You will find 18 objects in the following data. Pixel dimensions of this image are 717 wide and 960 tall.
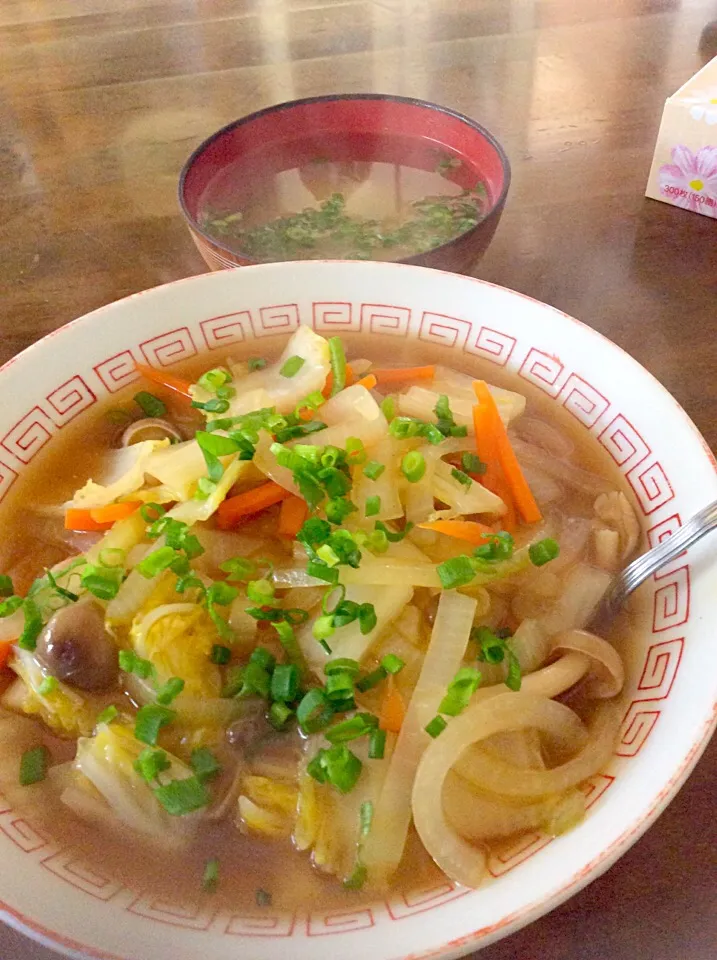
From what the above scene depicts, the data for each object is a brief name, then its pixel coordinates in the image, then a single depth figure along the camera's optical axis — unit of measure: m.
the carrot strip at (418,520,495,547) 0.22
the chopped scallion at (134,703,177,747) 0.20
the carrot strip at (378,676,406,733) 0.20
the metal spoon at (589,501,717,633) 0.20
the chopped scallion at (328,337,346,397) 0.26
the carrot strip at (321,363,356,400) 0.26
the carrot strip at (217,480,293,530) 0.23
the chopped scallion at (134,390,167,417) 0.27
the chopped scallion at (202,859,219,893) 0.20
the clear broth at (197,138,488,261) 0.31
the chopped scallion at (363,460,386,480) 0.22
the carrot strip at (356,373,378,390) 0.26
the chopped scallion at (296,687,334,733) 0.20
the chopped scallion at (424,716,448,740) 0.19
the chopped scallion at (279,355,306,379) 0.26
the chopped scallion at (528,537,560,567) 0.22
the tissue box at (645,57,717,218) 0.32
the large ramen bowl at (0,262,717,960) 0.17
